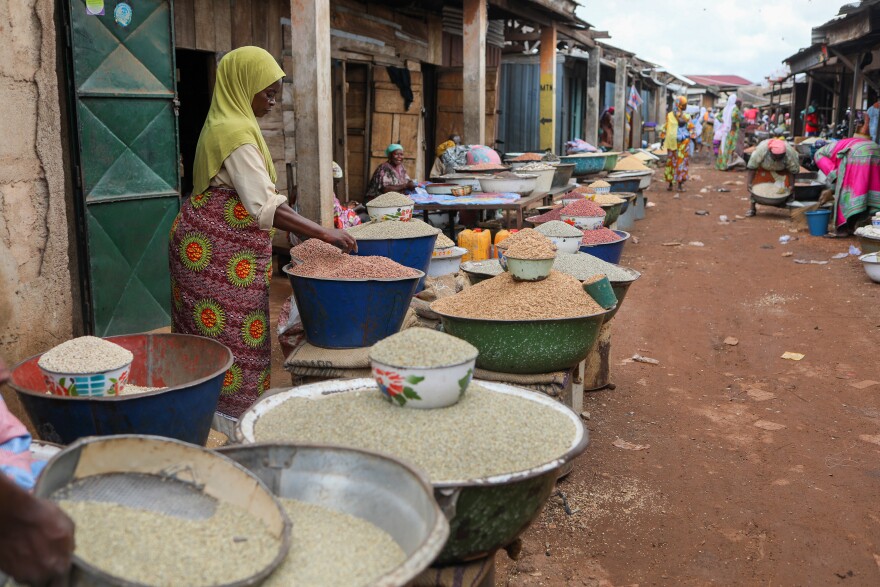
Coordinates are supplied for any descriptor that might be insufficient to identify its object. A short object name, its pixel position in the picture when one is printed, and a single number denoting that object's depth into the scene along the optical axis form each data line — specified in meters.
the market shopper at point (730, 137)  21.92
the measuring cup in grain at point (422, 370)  1.95
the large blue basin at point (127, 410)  2.10
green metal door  4.30
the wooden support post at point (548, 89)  12.75
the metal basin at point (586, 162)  11.57
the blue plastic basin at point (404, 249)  4.04
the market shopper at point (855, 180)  9.98
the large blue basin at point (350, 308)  3.12
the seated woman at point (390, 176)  8.02
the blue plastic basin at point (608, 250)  5.25
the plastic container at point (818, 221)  11.02
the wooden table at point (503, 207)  6.74
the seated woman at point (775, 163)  12.41
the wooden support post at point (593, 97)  15.58
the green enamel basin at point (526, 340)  3.01
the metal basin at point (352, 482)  1.51
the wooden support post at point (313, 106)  5.08
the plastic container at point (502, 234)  6.61
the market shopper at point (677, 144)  16.20
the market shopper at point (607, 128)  18.58
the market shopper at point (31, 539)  1.18
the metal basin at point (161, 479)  1.45
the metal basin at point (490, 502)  1.74
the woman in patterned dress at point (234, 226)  3.10
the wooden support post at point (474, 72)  9.54
